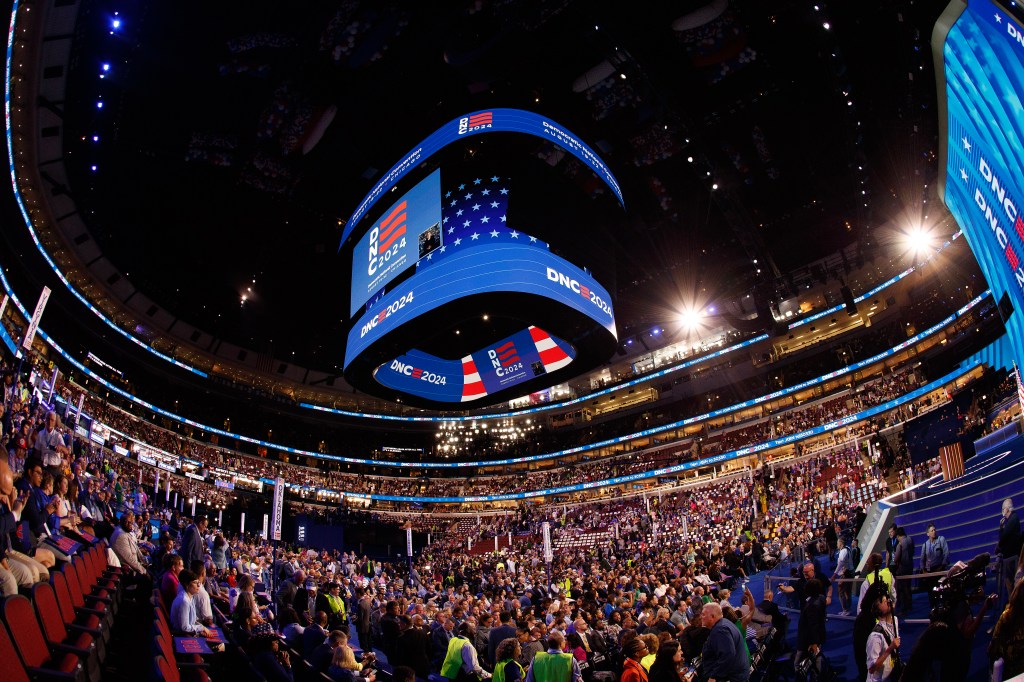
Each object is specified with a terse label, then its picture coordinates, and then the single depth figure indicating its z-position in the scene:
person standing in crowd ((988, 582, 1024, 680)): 3.38
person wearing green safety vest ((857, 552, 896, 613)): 6.75
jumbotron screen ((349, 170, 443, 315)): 11.52
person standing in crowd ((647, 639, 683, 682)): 4.58
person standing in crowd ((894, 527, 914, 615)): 8.45
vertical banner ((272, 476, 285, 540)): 15.97
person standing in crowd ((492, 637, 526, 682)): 6.49
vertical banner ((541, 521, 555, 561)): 17.73
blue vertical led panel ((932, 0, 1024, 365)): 4.04
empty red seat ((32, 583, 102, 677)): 3.39
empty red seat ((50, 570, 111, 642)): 4.05
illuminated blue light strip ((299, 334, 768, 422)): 38.55
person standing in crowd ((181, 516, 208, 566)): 9.04
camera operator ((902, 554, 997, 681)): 4.05
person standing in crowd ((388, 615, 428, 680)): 7.63
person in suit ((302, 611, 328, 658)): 6.98
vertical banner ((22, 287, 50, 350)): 14.58
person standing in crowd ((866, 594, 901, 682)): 5.05
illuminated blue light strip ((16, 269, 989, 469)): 28.76
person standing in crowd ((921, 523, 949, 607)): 8.41
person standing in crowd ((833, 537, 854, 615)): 9.79
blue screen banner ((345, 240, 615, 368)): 10.58
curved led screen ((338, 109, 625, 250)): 11.83
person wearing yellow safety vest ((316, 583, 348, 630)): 9.96
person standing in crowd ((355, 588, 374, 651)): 10.87
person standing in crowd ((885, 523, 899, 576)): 9.34
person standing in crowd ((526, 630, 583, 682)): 5.78
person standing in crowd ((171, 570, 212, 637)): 5.82
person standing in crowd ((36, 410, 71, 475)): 9.30
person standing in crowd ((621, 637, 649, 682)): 4.77
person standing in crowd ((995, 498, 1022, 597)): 6.25
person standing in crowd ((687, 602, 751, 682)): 5.04
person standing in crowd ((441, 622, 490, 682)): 7.61
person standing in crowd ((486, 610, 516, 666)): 7.97
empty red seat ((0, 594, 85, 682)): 2.82
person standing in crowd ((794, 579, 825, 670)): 6.35
